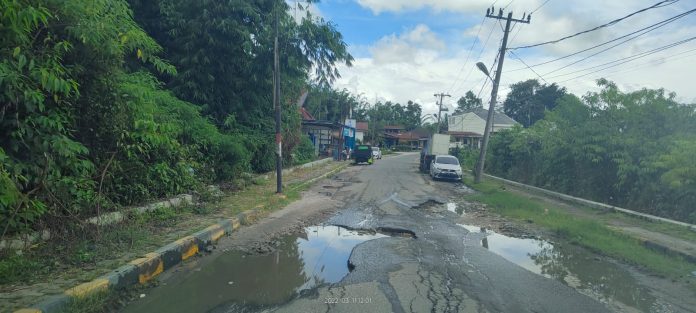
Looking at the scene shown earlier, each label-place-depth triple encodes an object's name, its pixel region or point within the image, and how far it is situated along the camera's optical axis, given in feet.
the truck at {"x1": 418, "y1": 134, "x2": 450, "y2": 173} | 106.32
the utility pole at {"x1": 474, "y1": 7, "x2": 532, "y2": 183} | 70.08
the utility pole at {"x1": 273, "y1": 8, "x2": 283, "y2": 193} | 44.42
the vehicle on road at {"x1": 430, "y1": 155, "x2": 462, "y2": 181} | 81.46
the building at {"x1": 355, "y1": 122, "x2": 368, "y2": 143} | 270.14
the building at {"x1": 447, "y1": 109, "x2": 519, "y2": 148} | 209.67
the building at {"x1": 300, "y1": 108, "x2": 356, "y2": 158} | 108.34
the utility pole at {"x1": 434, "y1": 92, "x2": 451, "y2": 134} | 199.25
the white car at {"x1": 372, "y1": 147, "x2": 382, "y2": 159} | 176.10
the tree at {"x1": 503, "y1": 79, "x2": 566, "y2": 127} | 237.66
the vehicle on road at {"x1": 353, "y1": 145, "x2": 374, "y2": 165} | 129.80
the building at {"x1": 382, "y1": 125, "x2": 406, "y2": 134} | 351.56
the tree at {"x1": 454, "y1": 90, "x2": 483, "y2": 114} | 297.31
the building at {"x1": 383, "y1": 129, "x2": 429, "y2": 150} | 326.24
